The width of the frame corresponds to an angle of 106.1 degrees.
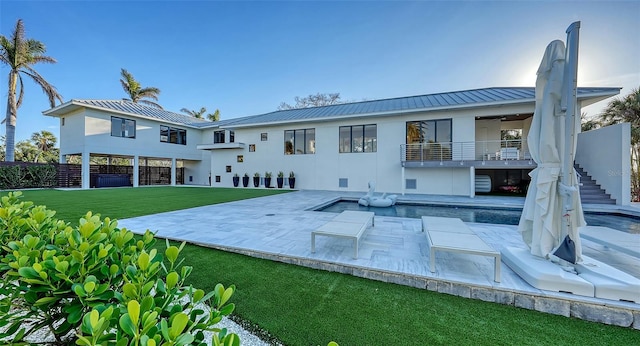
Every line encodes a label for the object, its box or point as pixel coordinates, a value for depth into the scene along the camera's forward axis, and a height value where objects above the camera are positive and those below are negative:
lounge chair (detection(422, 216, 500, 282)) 2.92 -0.91
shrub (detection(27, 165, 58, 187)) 14.90 -0.11
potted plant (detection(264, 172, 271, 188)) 16.34 -0.47
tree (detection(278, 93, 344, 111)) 28.00 +8.84
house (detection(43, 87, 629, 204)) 11.80 +2.09
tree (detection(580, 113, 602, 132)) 15.85 +3.54
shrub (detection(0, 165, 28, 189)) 13.62 -0.23
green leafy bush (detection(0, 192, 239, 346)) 0.80 -0.51
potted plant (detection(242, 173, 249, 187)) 17.12 -0.50
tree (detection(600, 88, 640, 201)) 11.69 +3.24
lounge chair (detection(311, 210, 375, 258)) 3.69 -0.90
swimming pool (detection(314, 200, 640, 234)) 6.80 -1.32
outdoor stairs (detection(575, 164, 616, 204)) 9.37 -0.71
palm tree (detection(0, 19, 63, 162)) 15.91 +7.32
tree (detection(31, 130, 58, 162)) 30.37 +4.23
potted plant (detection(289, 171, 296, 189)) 15.57 -0.37
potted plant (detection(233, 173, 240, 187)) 17.53 -0.44
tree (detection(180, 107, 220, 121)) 34.10 +8.66
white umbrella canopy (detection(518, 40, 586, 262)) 2.75 +0.07
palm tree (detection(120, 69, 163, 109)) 25.11 +9.04
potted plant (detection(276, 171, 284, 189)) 15.98 -0.32
